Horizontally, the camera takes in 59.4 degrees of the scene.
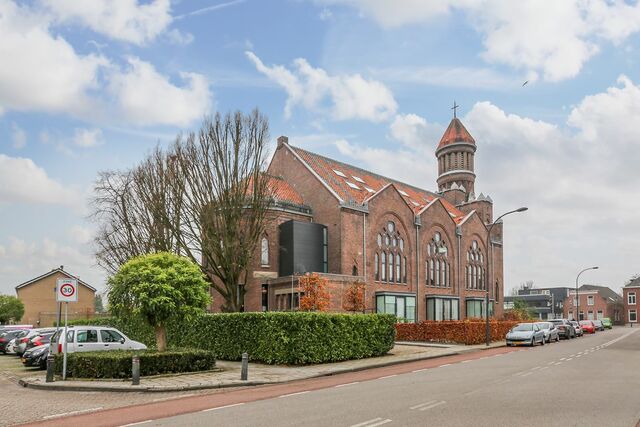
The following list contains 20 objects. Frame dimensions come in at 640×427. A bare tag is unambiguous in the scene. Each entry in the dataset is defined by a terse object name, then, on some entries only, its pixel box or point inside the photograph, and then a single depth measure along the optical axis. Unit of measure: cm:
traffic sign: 1734
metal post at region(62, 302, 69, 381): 1686
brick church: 3853
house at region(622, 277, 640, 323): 10656
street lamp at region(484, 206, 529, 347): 3176
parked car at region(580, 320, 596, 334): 5561
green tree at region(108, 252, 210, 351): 1848
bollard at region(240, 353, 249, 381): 1648
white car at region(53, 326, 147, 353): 1992
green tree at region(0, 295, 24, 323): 6369
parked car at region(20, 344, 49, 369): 2142
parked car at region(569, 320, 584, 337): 4812
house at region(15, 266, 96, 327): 6544
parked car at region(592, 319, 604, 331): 6521
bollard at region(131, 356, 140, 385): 1538
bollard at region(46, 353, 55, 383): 1642
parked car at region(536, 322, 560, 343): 3625
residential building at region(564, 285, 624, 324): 10812
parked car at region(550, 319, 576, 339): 4234
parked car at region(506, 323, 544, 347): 3297
